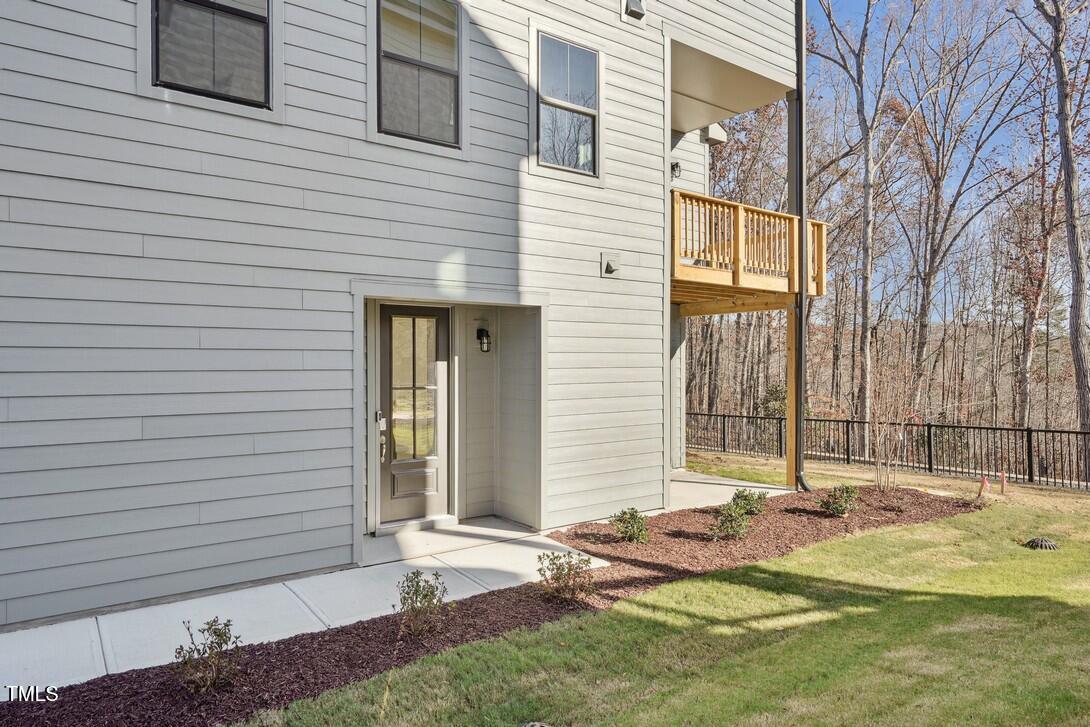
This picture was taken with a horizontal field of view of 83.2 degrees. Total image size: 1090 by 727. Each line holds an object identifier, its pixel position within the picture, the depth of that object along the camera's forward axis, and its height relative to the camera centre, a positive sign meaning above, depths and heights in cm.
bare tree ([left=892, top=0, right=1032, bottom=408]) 1602 +689
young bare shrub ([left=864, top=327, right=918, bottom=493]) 809 -69
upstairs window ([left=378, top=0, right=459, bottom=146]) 500 +249
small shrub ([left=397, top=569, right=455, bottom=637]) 360 -143
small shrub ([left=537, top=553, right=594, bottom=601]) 418 -146
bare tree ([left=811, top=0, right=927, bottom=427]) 1523 +770
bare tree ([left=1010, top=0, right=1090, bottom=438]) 1039 +265
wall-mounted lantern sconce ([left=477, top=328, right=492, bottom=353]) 636 +29
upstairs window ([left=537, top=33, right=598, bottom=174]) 592 +259
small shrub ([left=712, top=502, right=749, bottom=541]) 571 -147
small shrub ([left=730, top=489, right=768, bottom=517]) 645 -143
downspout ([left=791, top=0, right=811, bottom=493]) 807 +158
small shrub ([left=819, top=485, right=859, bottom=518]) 667 -147
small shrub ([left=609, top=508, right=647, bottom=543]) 552 -144
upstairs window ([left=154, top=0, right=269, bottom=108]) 411 +221
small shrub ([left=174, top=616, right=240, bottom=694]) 291 -144
